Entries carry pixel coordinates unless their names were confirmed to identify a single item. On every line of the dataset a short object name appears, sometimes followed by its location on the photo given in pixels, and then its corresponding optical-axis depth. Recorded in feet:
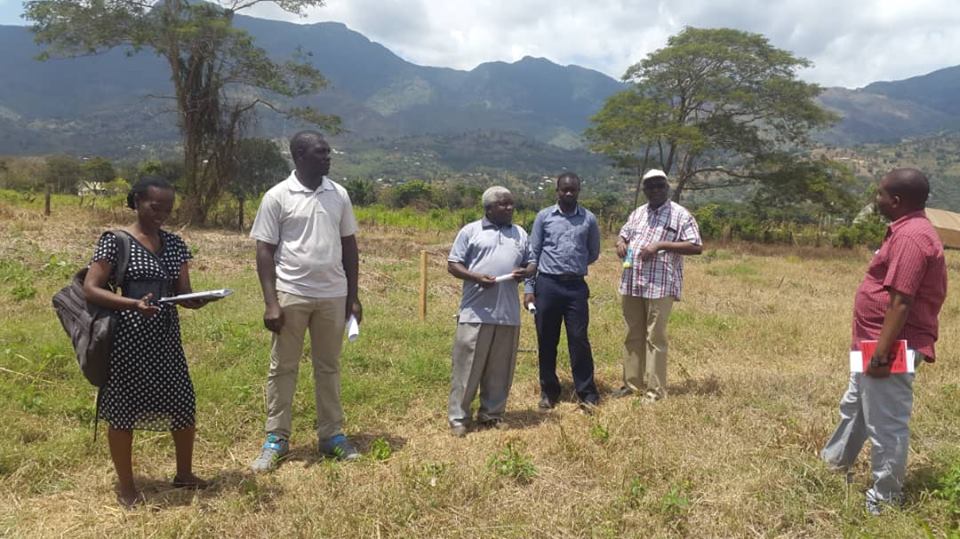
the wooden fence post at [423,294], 25.20
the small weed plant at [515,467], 10.72
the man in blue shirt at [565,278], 14.98
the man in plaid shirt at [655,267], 14.97
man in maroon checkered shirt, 9.04
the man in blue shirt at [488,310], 13.65
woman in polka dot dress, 9.56
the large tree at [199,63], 60.75
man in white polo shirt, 11.07
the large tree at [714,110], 79.15
